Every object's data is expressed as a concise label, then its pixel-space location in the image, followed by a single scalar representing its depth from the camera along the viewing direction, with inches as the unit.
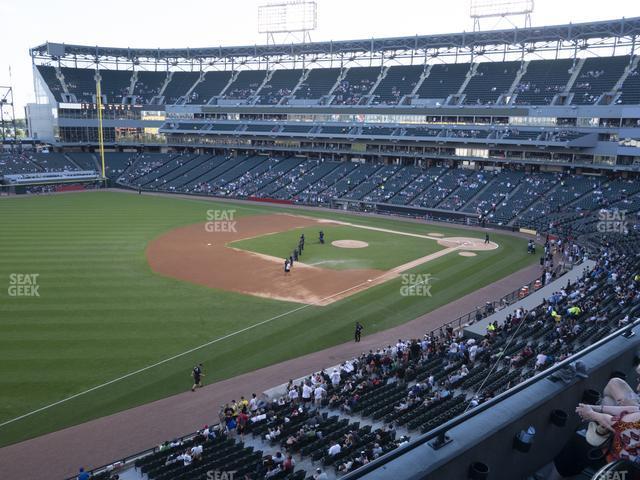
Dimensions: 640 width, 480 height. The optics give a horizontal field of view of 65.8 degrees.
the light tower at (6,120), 3518.7
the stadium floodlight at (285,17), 3405.0
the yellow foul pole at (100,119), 3245.6
